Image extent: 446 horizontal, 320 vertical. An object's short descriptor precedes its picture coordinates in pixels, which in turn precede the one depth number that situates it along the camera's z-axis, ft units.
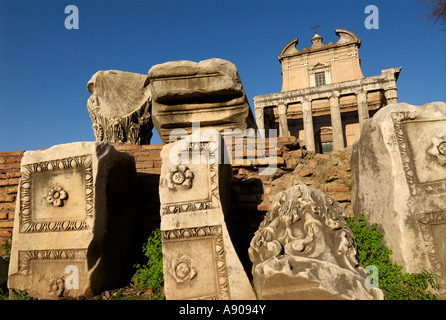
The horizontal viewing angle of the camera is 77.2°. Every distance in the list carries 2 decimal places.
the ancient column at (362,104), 52.06
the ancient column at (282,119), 56.34
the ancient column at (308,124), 55.47
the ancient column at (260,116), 57.67
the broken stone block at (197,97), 13.34
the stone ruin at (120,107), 15.49
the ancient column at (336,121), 53.78
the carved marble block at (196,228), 6.77
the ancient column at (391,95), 49.88
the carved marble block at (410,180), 6.97
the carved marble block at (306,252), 5.32
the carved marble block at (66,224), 7.57
